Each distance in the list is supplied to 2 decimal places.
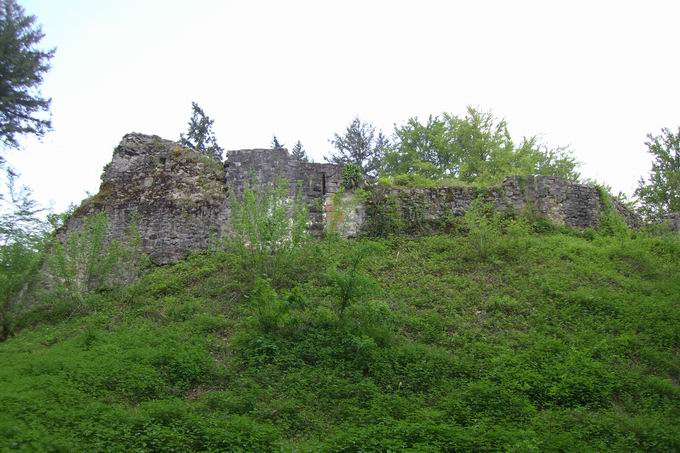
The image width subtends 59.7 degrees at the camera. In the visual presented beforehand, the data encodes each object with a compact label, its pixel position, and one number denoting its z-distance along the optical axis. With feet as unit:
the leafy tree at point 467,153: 70.38
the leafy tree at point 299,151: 89.76
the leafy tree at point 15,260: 31.58
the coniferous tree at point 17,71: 54.34
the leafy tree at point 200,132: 84.02
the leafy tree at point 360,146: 86.26
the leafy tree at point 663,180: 69.26
